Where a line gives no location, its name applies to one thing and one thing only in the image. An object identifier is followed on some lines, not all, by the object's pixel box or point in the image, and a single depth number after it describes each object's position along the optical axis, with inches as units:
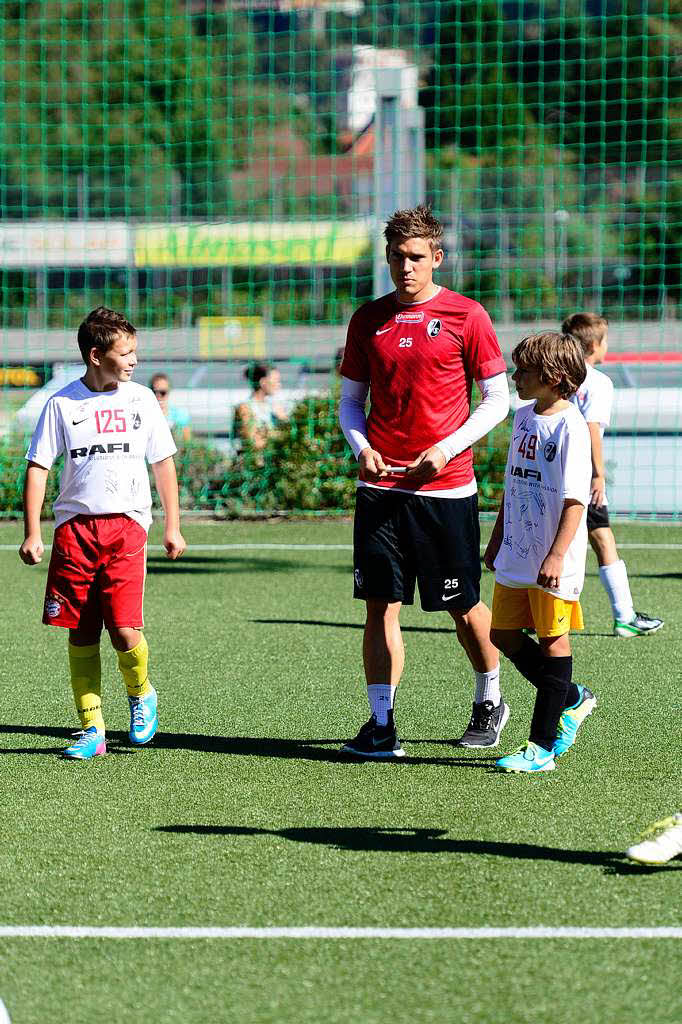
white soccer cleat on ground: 326.3
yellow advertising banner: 1438.2
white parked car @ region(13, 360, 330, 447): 1279.5
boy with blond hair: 394.9
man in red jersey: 426.0
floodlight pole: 1106.1
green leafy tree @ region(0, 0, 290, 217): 3698.3
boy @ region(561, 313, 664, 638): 604.1
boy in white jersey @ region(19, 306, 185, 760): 432.1
